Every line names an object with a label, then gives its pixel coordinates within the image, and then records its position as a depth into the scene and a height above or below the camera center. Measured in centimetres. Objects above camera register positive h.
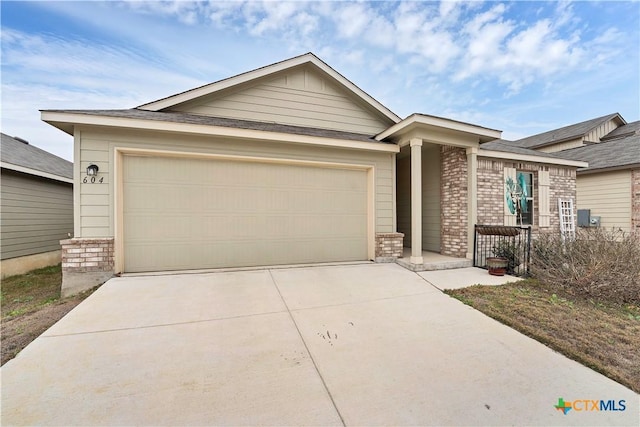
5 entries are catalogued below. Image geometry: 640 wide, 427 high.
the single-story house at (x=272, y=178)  467 +83
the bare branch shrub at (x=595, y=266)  419 -99
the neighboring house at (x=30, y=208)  641 +22
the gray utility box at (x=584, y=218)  1009 -23
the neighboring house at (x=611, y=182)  911 +118
